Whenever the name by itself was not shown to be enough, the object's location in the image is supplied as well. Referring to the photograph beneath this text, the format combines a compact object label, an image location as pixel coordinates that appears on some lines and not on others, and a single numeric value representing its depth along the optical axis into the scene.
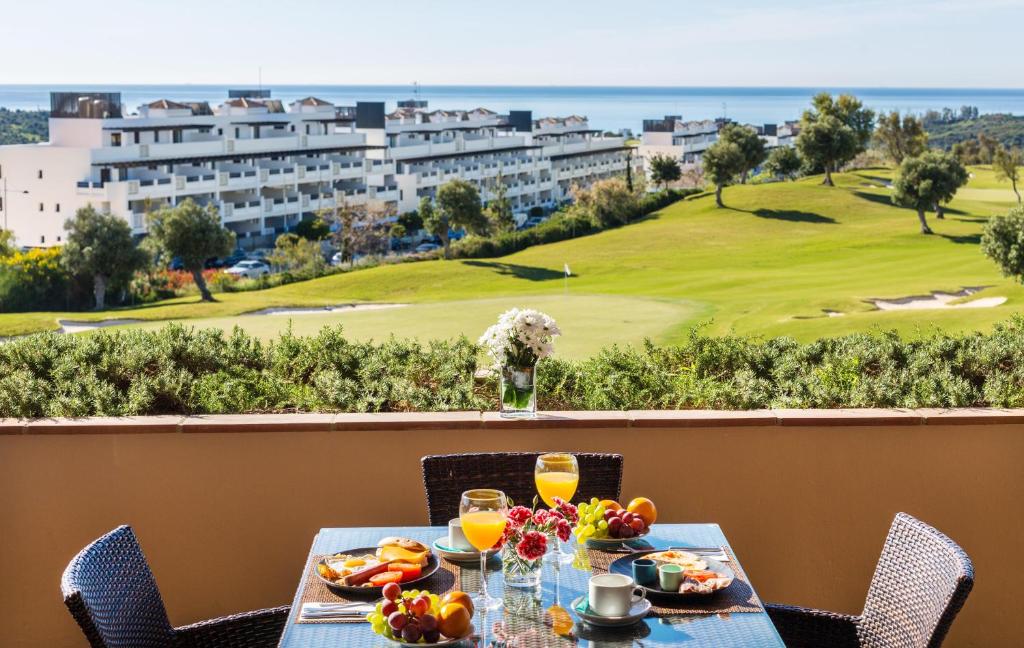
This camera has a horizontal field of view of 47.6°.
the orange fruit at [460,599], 2.14
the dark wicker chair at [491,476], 3.19
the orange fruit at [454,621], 2.09
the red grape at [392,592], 2.12
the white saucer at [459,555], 2.60
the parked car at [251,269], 40.16
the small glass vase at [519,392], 3.87
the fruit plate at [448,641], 2.09
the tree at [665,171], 57.94
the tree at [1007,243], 22.44
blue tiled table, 2.19
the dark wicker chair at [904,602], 2.35
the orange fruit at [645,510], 2.75
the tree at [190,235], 28.20
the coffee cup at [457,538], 2.62
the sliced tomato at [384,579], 2.45
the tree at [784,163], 55.31
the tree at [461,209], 40.75
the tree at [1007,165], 37.81
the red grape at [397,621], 2.06
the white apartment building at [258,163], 51.19
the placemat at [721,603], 2.36
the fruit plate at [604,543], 2.68
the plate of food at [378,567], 2.46
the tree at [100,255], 27.89
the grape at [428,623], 2.09
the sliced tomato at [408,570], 2.48
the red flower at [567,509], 2.34
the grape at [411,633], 2.09
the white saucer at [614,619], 2.23
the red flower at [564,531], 2.16
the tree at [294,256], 38.84
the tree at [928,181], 36.50
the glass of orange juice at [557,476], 2.63
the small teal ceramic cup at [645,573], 2.44
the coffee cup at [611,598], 2.25
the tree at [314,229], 49.78
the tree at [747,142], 51.41
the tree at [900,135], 53.03
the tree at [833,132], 51.00
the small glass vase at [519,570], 2.23
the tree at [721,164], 47.44
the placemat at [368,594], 2.43
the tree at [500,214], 44.91
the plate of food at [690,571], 2.40
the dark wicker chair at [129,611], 2.26
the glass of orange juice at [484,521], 2.27
